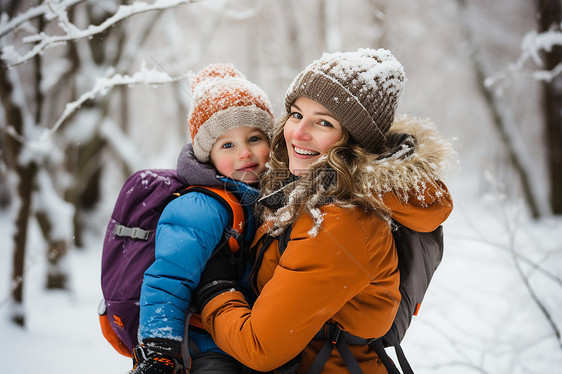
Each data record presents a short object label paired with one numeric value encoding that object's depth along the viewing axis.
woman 1.44
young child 1.64
